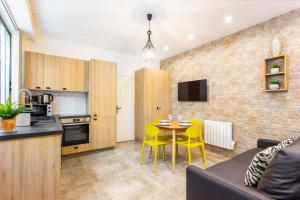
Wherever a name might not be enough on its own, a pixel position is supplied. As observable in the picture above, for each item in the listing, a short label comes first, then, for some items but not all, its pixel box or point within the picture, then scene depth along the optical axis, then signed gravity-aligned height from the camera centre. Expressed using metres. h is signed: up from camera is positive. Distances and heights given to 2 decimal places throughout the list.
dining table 2.91 -0.52
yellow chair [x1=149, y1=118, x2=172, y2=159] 3.46 -0.79
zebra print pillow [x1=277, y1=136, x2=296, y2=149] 1.51 -0.41
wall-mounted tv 4.05 +0.25
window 2.60 +0.65
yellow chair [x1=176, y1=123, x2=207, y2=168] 2.87 -0.64
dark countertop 1.51 -0.31
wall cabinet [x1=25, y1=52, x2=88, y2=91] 3.24 +0.58
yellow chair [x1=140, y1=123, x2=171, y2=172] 2.91 -0.62
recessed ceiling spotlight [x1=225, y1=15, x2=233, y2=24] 2.82 +1.43
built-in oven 3.43 -0.65
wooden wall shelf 2.62 +0.44
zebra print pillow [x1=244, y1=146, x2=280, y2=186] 1.25 -0.51
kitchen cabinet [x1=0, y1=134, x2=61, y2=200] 1.51 -0.67
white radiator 3.44 -0.76
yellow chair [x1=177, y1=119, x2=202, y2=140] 3.52 -0.79
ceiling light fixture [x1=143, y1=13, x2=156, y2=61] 2.66 +0.79
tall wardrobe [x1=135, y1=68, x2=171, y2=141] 4.64 +0.11
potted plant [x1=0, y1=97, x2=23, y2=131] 1.61 -0.15
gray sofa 1.12 -0.71
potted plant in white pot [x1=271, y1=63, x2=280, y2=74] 2.69 +0.53
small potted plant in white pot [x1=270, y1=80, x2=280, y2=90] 2.69 +0.26
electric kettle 3.37 +0.04
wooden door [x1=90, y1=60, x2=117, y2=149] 3.74 -0.05
